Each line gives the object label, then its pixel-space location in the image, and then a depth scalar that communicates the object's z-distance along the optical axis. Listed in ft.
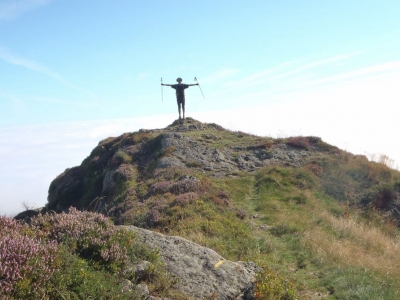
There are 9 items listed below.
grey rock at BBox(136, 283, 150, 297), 21.42
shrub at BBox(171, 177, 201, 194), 60.13
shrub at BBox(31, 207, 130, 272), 22.21
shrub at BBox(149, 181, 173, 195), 61.57
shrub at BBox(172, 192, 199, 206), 52.48
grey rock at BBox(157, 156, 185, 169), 78.41
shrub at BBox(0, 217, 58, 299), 16.78
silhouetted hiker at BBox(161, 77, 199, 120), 100.42
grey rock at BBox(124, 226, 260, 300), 24.08
